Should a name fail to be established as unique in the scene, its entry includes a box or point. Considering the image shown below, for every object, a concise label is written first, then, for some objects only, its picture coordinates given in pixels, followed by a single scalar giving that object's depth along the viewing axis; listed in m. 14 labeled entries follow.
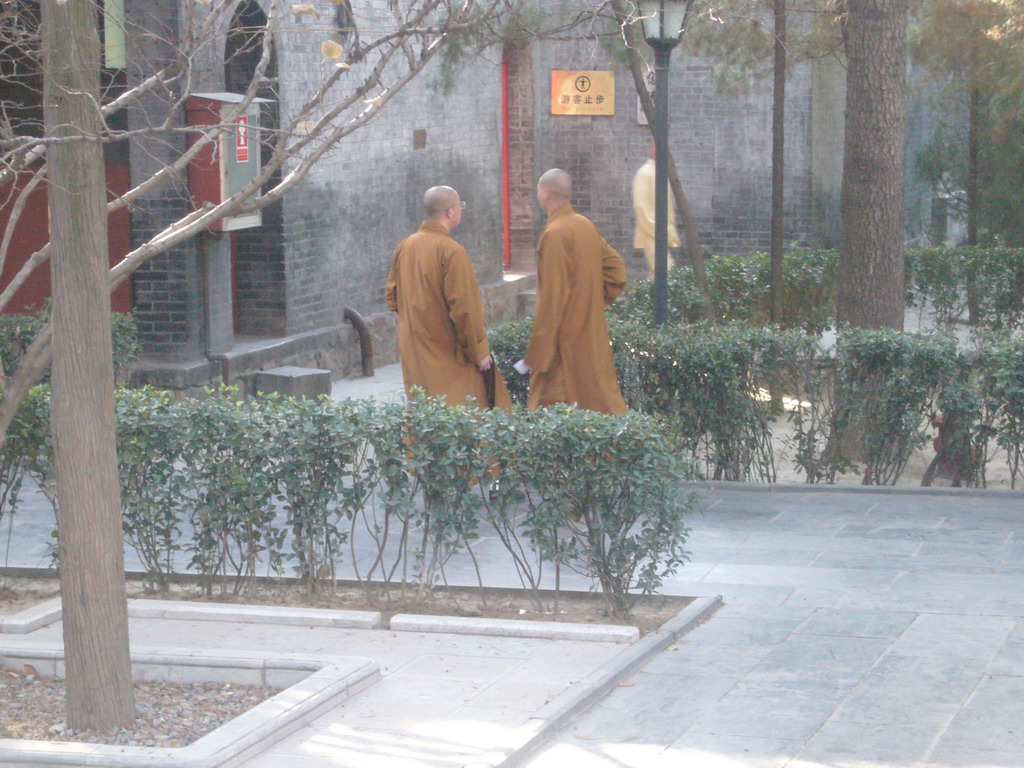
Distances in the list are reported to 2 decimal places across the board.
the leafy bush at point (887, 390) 17.14
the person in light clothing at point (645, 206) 28.45
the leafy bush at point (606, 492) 11.45
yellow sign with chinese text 38.66
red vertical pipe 39.06
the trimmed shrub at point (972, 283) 31.19
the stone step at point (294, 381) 23.23
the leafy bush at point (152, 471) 12.46
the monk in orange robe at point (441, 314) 15.94
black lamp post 18.30
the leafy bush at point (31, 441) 12.91
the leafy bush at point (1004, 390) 16.69
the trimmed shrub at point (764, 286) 27.58
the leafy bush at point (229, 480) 12.34
